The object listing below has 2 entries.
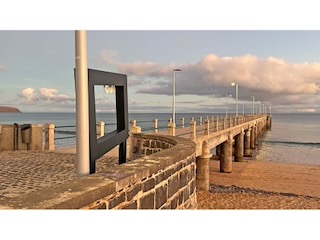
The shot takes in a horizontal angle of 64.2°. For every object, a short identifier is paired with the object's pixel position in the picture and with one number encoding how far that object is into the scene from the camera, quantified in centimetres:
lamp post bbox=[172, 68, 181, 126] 1563
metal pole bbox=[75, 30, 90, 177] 281
